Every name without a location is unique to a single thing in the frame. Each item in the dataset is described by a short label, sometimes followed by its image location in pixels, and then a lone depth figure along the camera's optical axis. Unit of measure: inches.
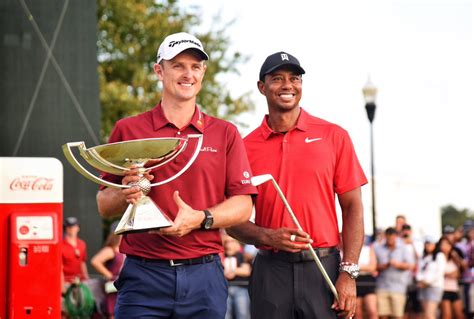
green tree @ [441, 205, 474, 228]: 3764.5
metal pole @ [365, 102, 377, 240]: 792.3
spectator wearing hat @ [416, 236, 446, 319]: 640.4
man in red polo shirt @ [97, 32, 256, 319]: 185.9
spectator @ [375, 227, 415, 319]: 622.5
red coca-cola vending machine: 332.8
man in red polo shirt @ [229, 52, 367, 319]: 230.4
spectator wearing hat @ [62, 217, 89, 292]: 517.3
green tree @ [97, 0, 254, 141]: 1074.7
